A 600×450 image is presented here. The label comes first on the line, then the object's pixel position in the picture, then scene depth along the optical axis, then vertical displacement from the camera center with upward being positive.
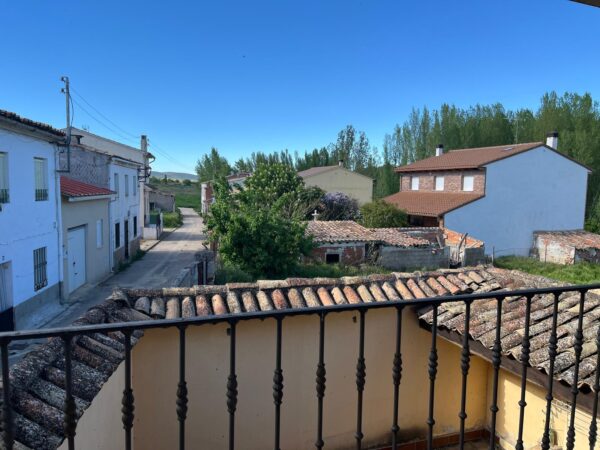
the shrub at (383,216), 23.81 -0.75
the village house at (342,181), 33.03 +1.51
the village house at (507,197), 23.03 +0.40
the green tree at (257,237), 12.31 -1.04
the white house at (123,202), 17.95 -0.20
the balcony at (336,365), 3.88 -1.71
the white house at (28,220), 9.42 -0.57
